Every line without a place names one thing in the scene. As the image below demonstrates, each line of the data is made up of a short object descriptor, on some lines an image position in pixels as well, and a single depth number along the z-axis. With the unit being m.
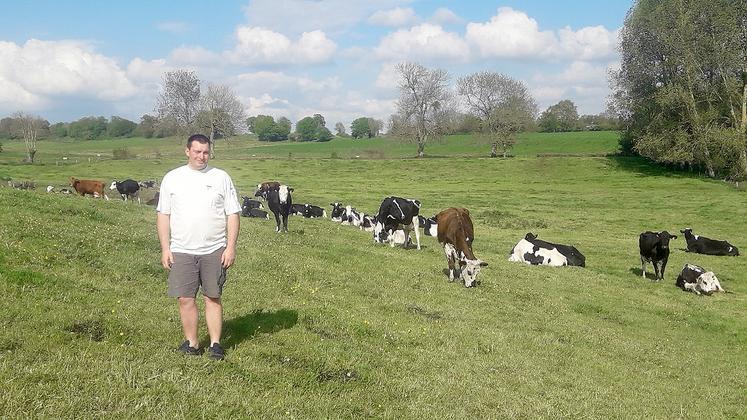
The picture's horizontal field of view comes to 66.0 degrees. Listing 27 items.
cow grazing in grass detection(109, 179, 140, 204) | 35.28
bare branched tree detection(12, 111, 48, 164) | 79.62
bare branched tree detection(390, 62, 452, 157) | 90.50
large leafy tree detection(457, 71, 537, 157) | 84.88
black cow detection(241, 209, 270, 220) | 32.15
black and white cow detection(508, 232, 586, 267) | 22.27
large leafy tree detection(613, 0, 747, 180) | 54.53
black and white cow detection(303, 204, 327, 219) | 34.12
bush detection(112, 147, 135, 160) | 76.16
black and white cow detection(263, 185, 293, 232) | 23.06
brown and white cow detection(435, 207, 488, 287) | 15.21
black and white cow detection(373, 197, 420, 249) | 21.91
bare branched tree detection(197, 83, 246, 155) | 86.50
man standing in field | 6.88
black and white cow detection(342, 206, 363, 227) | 30.77
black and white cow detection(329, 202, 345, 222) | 33.16
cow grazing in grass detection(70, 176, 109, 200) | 33.47
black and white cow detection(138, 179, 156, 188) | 42.08
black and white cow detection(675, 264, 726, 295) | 18.80
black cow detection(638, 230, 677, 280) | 20.47
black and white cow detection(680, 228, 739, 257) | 25.55
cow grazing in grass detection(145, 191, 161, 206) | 33.05
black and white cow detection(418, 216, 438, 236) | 28.00
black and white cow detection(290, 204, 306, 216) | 34.09
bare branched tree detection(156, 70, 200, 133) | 86.81
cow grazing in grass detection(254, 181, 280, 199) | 38.72
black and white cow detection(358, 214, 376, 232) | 28.93
